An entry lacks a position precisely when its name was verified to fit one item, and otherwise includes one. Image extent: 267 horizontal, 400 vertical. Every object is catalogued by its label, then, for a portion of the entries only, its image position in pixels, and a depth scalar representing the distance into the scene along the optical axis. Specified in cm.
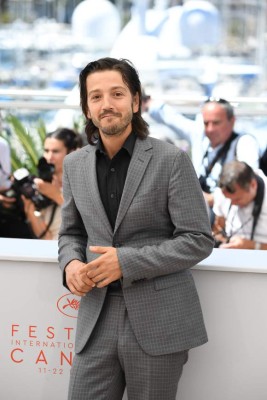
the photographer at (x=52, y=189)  792
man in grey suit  352
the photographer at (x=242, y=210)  730
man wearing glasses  801
